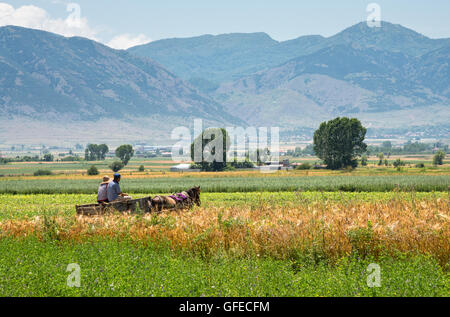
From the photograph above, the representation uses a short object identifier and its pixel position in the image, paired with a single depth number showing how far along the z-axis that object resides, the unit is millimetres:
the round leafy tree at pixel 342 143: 105688
